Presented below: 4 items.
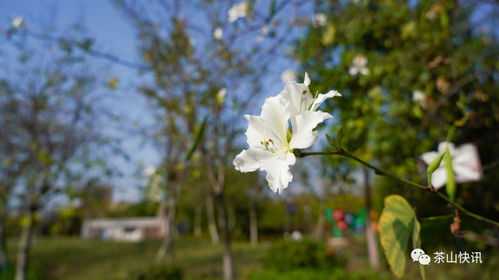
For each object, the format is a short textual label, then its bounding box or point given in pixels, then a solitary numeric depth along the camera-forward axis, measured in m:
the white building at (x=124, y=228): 21.43
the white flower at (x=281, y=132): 0.56
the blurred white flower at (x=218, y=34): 2.38
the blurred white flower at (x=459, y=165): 1.05
